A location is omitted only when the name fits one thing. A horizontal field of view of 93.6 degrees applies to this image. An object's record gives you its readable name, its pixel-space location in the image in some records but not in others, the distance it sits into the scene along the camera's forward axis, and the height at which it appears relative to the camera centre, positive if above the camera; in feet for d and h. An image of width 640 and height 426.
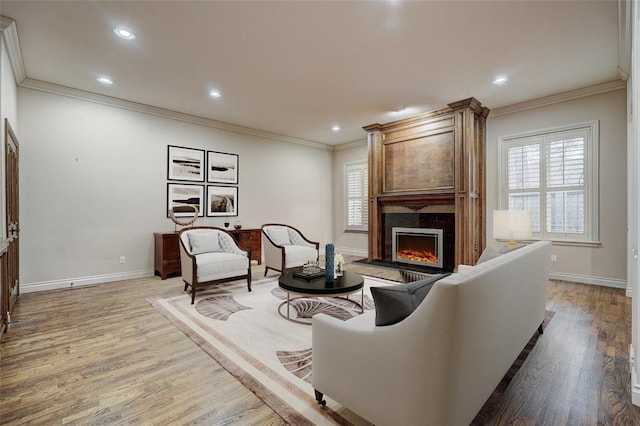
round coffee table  9.43 -2.44
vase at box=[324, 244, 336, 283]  10.50 -1.93
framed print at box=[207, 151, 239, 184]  19.40 +2.94
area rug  5.89 -3.74
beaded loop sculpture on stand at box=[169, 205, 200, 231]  17.15 -0.40
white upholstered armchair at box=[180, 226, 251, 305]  12.35 -2.02
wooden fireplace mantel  16.43 +2.57
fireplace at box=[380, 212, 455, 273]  18.19 -1.64
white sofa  3.97 -2.20
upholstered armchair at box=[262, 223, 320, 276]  15.79 -2.04
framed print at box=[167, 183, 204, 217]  17.69 +0.81
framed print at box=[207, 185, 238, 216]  19.32 +0.75
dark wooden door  9.84 -0.46
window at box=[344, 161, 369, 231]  24.97 +1.34
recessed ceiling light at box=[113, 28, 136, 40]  9.91 +6.00
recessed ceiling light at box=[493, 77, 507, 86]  13.60 +6.00
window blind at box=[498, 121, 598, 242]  14.83 +1.67
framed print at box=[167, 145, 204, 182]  17.74 +2.94
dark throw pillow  4.60 -1.41
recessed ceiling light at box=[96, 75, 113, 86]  13.39 +5.98
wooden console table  16.05 -2.29
